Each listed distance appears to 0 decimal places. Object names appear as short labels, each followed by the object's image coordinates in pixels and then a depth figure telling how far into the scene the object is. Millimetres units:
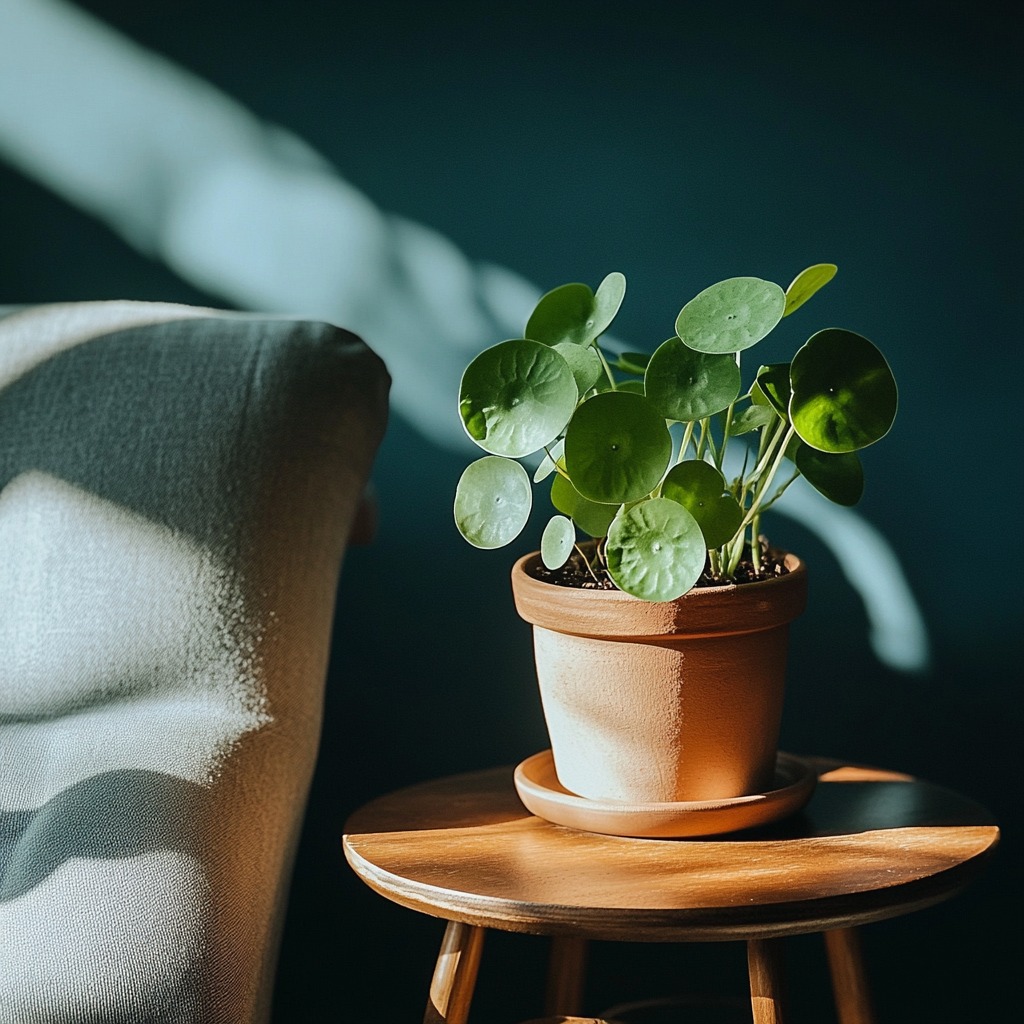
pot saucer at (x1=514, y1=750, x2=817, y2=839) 1165
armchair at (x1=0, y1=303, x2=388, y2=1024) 1138
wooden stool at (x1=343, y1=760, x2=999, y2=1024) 1079
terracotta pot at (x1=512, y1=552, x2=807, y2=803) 1160
